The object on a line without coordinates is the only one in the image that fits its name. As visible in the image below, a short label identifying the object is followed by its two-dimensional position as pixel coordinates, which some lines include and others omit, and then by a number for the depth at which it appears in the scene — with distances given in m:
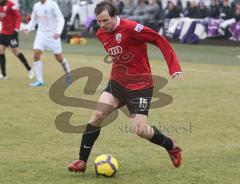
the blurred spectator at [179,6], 29.38
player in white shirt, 15.37
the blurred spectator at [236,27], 25.95
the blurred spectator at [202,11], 27.80
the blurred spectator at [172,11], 29.04
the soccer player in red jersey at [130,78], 7.25
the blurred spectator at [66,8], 33.22
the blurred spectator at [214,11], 27.58
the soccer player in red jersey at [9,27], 16.44
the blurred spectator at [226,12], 26.98
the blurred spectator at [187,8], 28.98
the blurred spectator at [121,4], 32.78
